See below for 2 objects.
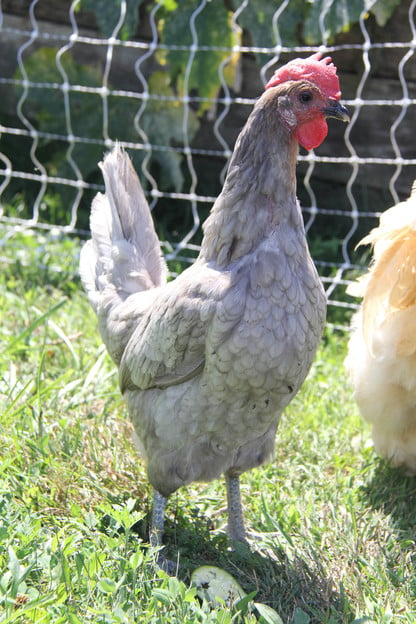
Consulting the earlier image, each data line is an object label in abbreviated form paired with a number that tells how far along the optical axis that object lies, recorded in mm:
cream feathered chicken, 2811
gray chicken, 2279
